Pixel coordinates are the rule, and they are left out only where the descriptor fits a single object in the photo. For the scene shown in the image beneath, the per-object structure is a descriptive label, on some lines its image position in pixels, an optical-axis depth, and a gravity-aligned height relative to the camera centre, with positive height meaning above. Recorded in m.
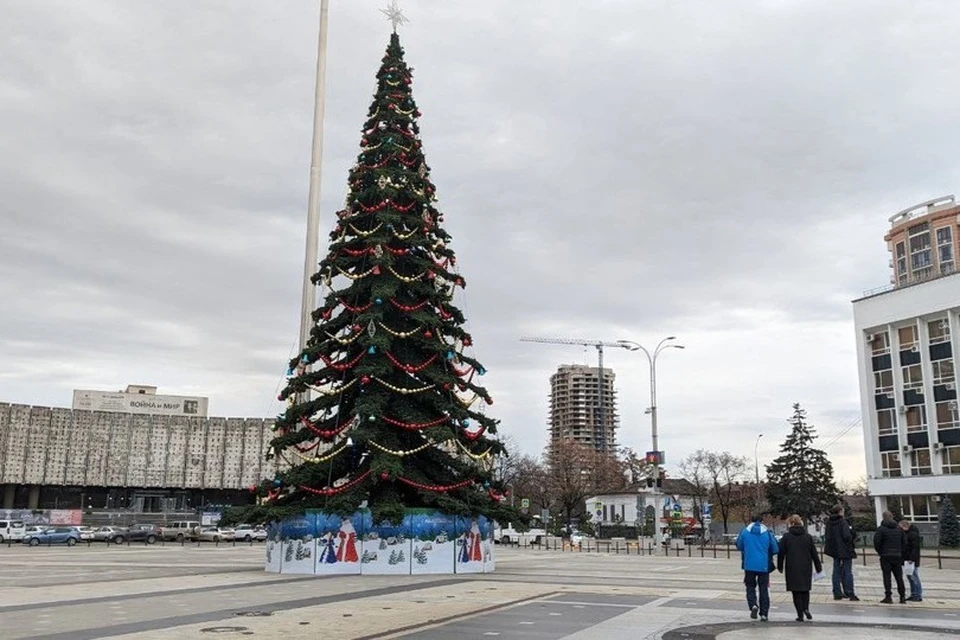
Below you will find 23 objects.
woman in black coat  13.46 -0.92
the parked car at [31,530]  55.12 -2.11
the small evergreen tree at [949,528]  52.38 -1.52
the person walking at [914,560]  17.11 -1.12
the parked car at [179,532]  59.15 -2.34
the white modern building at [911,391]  59.25 +7.89
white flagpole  28.94 +10.52
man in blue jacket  13.60 -0.90
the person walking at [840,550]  17.42 -0.95
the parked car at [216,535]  60.64 -2.59
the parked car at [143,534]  56.54 -2.34
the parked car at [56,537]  54.09 -2.46
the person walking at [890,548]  17.00 -0.89
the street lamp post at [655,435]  45.35 +3.64
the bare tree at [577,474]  88.69 +2.95
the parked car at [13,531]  55.53 -2.19
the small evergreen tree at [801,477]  74.69 +2.17
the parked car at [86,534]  55.52 -2.33
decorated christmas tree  25.83 +3.74
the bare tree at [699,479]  93.37 +2.63
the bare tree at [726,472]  95.62 +3.32
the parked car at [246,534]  62.14 -2.55
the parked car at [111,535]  55.84 -2.38
